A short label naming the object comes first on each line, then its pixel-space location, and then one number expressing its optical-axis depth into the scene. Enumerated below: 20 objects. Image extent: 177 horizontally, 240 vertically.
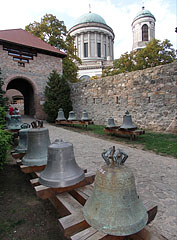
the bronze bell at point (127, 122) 6.13
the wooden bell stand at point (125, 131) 5.82
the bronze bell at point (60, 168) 1.68
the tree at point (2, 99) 10.12
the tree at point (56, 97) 12.25
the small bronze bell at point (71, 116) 9.30
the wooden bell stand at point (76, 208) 1.09
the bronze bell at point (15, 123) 5.00
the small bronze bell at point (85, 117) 8.52
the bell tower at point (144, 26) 34.72
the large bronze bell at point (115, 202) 1.09
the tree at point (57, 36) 17.67
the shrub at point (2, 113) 3.96
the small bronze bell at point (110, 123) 6.93
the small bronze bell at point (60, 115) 10.12
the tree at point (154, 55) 16.36
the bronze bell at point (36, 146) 2.30
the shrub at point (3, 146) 2.42
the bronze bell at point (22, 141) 3.02
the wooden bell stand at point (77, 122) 8.37
